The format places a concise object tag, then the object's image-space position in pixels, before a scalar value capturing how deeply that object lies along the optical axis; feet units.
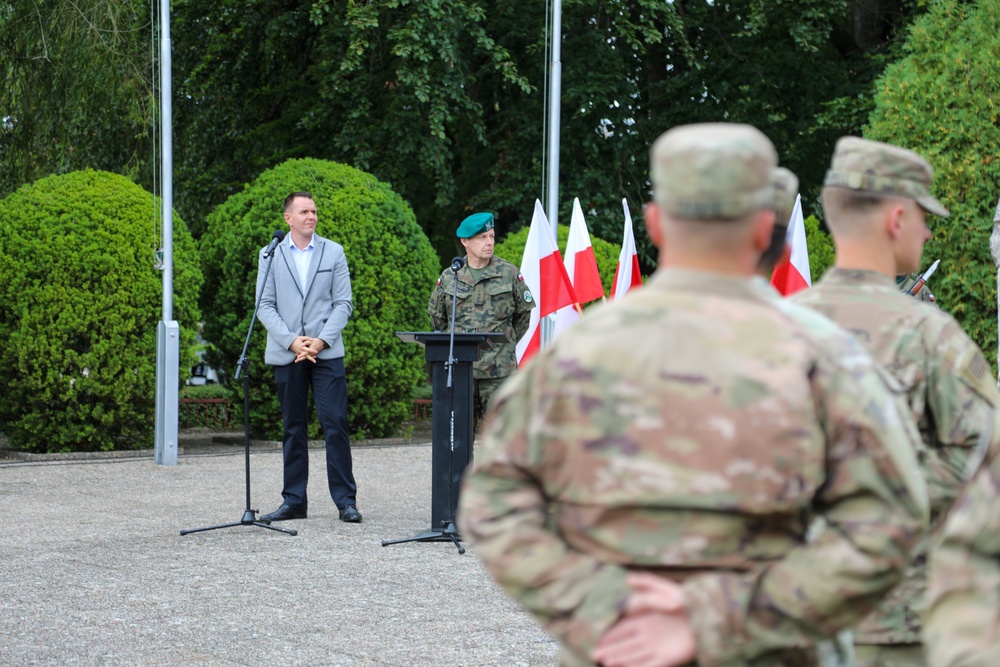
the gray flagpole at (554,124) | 46.70
